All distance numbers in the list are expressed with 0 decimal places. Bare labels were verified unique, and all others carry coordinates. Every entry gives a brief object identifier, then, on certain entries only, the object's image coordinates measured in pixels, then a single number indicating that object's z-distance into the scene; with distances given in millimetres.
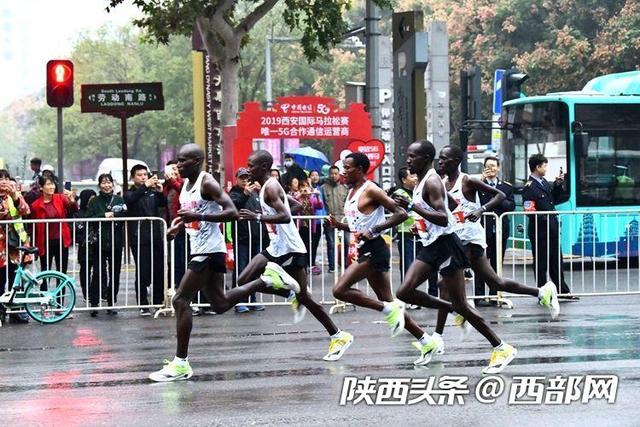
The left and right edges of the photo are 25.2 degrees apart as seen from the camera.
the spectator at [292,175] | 23062
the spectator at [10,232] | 15875
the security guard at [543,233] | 17391
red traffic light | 18844
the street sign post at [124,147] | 20281
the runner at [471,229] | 12133
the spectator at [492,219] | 17047
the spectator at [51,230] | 16641
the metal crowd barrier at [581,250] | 17484
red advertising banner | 23592
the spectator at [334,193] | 23344
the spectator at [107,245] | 16692
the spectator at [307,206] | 19188
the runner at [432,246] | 11133
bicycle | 15570
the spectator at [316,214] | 19131
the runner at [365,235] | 11766
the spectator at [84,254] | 16688
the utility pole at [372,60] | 25000
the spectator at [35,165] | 24228
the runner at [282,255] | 11883
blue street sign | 33562
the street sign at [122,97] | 20250
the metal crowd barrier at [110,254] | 16531
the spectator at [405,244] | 17212
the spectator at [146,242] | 16594
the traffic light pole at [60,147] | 18389
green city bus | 23156
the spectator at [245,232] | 16875
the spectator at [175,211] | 16609
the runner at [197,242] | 10883
